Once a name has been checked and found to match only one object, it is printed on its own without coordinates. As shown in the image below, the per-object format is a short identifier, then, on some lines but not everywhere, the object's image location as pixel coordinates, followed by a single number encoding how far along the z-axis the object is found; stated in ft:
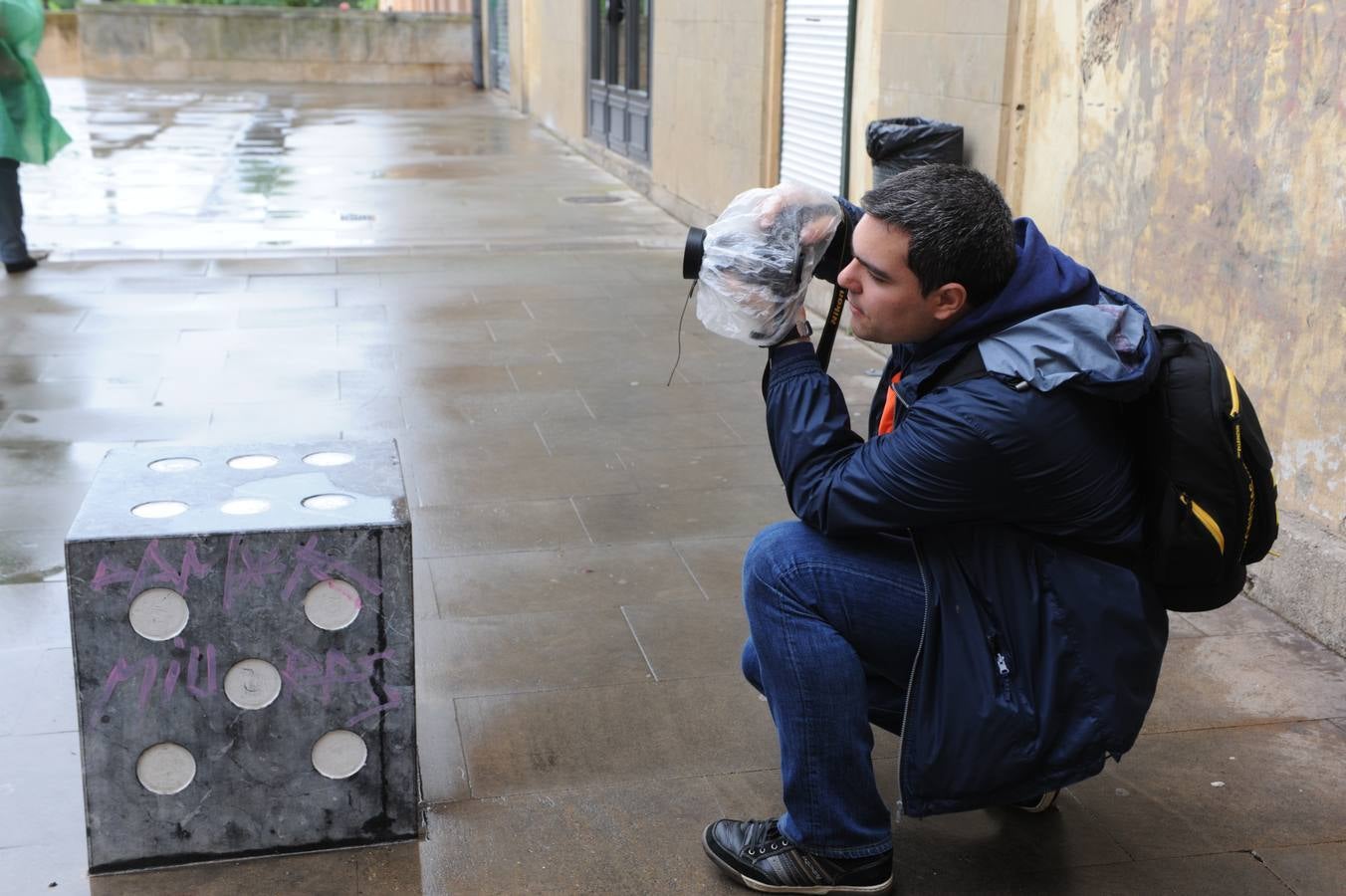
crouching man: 7.82
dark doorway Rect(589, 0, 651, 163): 44.60
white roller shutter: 26.68
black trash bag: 20.70
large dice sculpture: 8.44
